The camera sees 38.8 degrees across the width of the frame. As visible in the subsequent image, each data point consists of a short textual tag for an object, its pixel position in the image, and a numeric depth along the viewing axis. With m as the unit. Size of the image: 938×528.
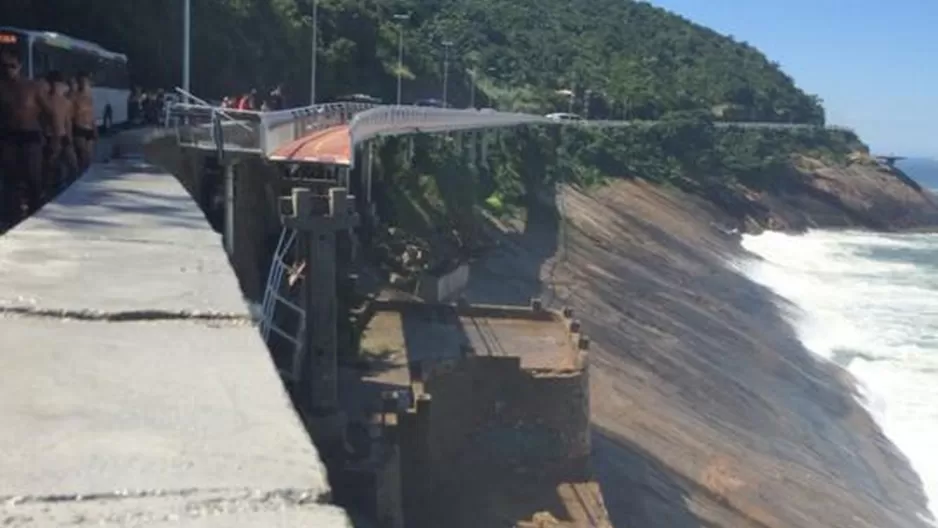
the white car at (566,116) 85.44
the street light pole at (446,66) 66.93
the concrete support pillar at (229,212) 13.80
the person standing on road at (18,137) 10.50
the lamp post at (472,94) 77.19
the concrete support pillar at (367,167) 28.51
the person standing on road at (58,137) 11.12
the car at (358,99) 51.91
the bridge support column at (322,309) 12.03
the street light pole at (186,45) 24.27
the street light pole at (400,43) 59.47
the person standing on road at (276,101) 29.17
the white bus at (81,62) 20.45
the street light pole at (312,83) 42.33
